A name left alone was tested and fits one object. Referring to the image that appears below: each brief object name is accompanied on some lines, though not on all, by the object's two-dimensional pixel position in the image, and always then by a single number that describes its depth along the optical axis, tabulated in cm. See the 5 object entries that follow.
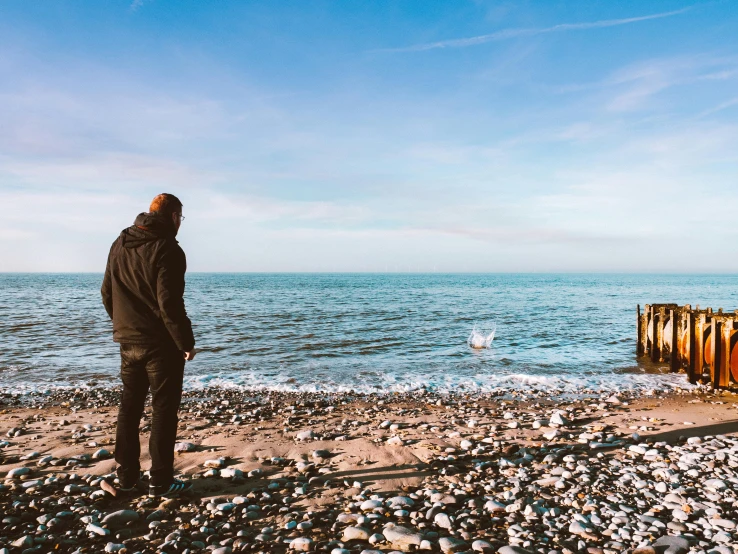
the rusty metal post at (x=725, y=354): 1120
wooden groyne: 1125
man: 475
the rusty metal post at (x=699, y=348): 1218
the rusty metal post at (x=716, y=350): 1134
